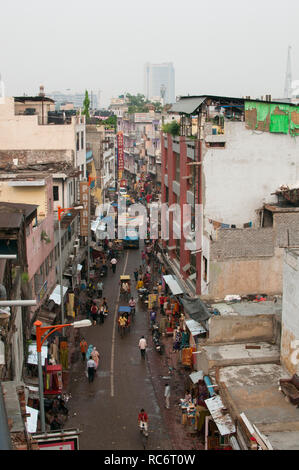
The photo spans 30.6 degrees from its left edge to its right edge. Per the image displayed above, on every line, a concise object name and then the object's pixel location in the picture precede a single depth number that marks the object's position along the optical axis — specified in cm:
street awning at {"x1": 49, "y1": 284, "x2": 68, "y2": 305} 2880
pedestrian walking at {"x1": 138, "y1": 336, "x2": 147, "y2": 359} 2714
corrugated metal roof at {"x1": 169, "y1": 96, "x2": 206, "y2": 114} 2827
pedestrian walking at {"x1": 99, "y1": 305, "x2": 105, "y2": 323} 3216
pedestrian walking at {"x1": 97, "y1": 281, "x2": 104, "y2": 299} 3736
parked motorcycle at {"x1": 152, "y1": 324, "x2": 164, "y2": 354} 2775
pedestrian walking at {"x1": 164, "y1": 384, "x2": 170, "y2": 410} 2183
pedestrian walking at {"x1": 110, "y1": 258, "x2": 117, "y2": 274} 4350
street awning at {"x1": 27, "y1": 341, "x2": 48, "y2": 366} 2150
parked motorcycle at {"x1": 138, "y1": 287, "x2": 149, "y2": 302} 3691
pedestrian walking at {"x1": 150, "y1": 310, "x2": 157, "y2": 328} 3162
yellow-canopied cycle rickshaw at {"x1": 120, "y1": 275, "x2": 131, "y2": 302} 3647
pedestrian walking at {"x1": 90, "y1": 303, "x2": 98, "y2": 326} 3209
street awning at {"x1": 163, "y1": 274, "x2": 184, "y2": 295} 3203
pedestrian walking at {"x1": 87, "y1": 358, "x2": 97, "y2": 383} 2427
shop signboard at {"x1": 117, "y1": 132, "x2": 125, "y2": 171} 9128
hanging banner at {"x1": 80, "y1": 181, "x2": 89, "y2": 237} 4153
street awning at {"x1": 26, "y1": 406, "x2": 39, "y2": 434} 1641
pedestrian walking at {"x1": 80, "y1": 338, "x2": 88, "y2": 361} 2697
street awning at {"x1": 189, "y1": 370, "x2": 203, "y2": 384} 2064
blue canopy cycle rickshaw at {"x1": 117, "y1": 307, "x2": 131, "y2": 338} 3055
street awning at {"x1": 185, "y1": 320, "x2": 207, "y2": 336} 2320
